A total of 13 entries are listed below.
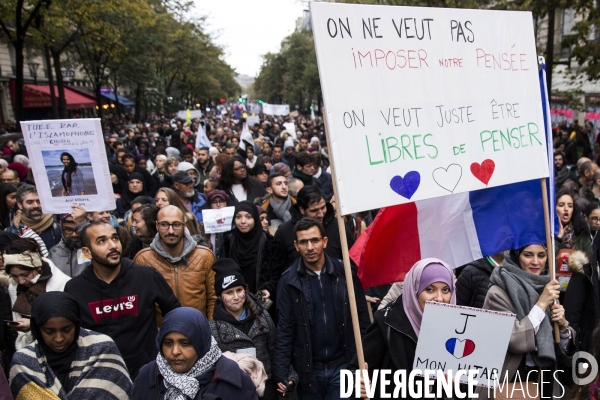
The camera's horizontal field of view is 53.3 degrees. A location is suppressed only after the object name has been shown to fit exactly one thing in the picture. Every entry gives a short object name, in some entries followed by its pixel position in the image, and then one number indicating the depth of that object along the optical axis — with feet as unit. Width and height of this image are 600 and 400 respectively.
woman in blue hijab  9.12
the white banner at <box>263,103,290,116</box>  125.90
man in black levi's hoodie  12.36
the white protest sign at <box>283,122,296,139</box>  64.85
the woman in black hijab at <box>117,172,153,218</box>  26.35
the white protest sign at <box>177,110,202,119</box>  143.70
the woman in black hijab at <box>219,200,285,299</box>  16.47
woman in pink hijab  10.01
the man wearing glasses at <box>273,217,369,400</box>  12.82
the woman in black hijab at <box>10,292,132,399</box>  10.16
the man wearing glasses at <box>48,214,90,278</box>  16.70
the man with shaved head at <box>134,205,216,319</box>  14.87
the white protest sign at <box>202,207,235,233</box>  19.58
